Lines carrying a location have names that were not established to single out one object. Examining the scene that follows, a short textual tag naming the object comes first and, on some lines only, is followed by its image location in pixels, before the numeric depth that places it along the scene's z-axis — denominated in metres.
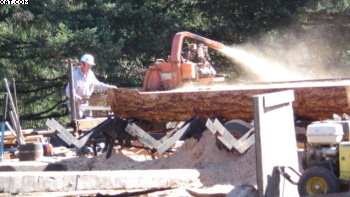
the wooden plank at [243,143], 11.73
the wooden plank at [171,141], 12.59
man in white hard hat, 17.28
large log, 11.92
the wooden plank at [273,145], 7.86
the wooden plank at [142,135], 13.30
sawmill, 12.02
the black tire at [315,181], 8.22
